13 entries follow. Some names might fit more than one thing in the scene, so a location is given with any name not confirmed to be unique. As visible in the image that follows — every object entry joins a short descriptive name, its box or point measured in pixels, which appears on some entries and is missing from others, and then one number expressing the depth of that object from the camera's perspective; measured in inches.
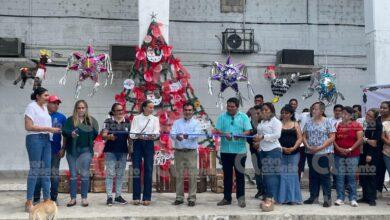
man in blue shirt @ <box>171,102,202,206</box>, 329.1
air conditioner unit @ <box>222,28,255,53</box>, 511.8
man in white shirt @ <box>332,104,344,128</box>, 361.4
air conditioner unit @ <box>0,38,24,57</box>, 465.7
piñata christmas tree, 404.2
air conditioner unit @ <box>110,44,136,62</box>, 480.7
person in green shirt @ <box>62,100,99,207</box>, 312.2
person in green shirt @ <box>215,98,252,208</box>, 325.7
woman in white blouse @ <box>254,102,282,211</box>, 317.4
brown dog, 256.2
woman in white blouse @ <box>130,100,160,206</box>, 324.2
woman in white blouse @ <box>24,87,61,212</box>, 292.3
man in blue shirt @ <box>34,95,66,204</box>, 319.9
